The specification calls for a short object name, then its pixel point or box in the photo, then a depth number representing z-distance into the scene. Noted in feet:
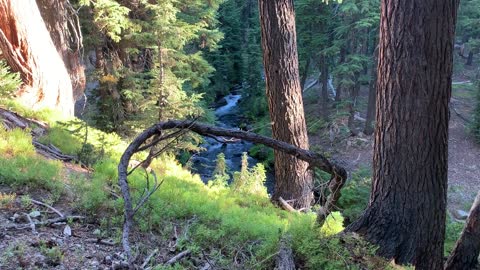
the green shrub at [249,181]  22.49
